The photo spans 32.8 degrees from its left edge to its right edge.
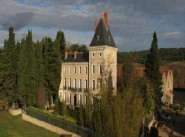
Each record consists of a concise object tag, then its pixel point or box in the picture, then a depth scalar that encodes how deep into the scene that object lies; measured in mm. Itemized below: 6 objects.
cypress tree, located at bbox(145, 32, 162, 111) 42438
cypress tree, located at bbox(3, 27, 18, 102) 45188
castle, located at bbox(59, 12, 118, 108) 49000
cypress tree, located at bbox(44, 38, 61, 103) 49344
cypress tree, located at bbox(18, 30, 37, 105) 44219
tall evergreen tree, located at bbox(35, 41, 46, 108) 44688
